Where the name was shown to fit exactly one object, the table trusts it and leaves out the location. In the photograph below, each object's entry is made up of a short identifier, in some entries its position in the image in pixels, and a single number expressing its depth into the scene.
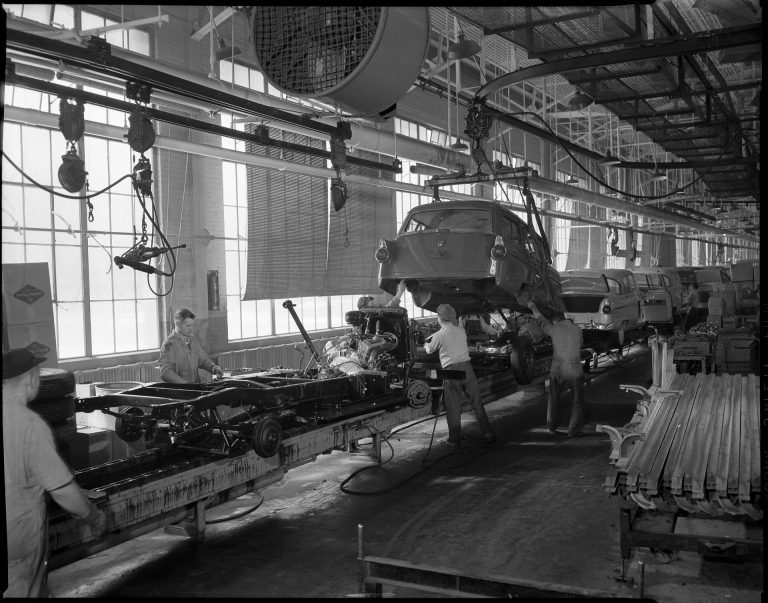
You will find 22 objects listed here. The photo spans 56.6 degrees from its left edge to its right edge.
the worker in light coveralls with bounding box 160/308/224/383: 7.34
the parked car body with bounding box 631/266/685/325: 17.52
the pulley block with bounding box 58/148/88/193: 5.60
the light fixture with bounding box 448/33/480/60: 7.78
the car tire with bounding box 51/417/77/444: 4.82
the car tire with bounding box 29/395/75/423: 4.58
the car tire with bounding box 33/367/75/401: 4.56
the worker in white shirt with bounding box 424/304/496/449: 8.32
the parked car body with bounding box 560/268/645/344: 13.59
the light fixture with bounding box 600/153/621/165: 11.99
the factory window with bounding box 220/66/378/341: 13.22
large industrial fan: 2.90
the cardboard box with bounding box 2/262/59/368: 5.43
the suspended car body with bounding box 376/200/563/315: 7.93
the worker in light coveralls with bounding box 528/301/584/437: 9.00
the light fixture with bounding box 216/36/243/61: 9.80
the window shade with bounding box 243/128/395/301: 12.52
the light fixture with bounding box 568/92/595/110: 8.70
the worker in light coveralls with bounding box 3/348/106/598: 2.96
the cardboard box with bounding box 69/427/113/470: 5.41
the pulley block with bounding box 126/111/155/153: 5.04
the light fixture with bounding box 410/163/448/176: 10.74
